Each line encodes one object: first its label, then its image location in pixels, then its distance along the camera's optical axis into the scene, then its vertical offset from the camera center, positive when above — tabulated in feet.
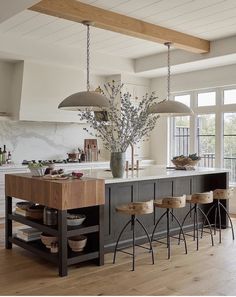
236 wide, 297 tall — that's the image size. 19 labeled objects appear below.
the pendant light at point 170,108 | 17.03 +1.78
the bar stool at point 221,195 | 16.80 -2.17
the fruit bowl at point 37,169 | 14.06 -0.85
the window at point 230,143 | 23.26 +0.25
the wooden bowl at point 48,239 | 13.05 -3.28
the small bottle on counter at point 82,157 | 24.74 -0.69
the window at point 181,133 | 25.99 +0.98
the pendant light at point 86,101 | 14.15 +1.75
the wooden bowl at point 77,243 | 13.04 -3.39
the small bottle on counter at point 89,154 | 25.12 -0.50
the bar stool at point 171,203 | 14.17 -2.14
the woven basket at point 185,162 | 18.49 -0.75
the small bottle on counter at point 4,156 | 21.47 -0.55
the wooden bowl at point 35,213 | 13.97 -2.50
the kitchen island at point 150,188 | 14.46 -1.85
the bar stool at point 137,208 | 13.05 -2.18
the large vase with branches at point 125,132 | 14.79 +0.63
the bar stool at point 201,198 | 15.37 -2.13
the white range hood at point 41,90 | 21.61 +3.41
